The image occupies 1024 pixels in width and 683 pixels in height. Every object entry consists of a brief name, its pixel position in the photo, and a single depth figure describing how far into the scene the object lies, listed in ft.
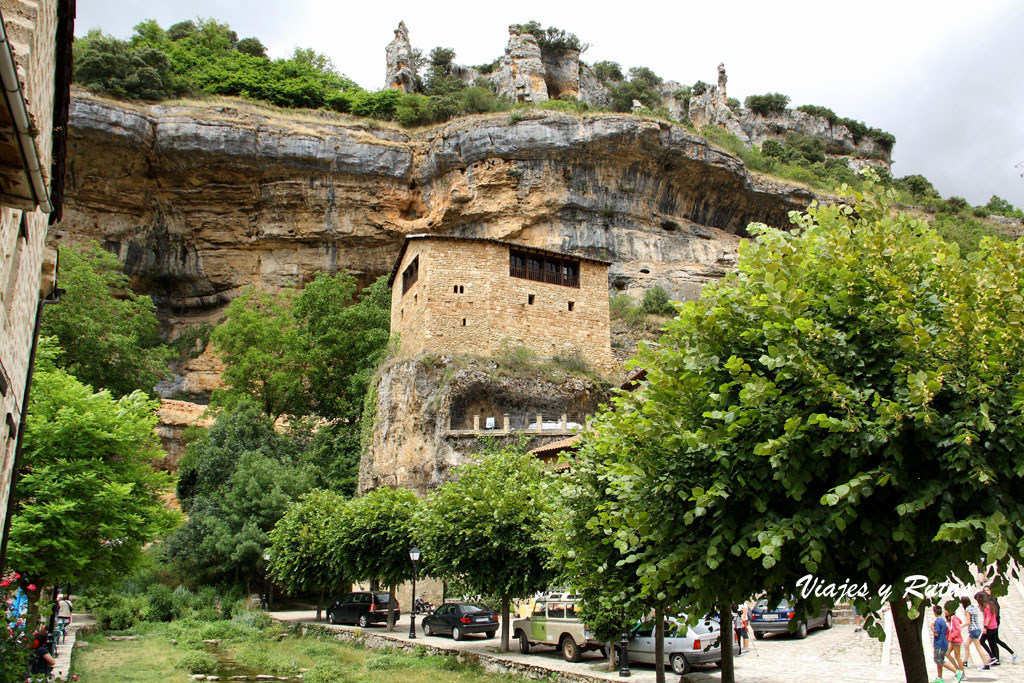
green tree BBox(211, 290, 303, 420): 137.49
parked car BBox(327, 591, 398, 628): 85.57
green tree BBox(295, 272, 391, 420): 134.41
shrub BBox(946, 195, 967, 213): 198.90
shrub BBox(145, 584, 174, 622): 94.79
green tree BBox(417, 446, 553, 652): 59.41
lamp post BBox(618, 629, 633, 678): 50.69
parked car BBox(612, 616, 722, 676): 52.60
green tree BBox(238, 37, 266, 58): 212.23
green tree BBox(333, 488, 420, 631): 77.66
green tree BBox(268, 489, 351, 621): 83.93
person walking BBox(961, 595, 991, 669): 43.47
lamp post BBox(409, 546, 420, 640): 69.87
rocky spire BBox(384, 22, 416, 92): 196.34
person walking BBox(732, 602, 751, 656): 59.72
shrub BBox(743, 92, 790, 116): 261.03
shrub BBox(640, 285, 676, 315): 139.85
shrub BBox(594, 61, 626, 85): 237.25
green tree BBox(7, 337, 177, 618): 54.08
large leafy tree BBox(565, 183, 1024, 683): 23.94
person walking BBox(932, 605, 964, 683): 43.16
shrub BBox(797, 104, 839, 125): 260.62
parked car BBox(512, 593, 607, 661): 59.57
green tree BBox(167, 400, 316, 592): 100.17
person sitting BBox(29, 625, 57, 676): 44.42
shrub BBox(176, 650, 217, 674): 61.87
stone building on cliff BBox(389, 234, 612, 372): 114.01
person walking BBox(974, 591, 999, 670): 42.57
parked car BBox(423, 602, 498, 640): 75.82
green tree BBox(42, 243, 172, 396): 124.06
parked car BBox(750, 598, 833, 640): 64.69
